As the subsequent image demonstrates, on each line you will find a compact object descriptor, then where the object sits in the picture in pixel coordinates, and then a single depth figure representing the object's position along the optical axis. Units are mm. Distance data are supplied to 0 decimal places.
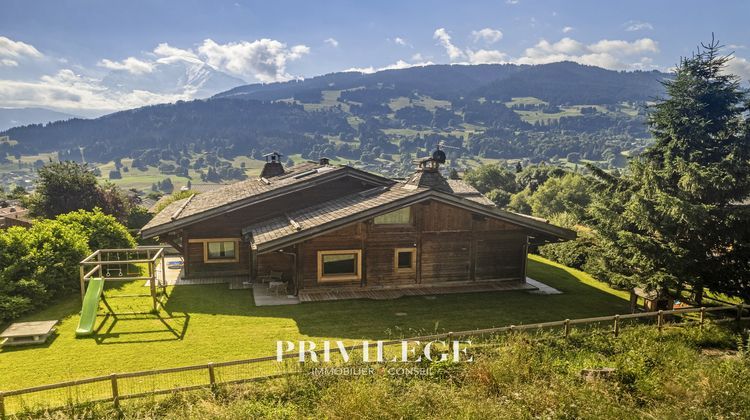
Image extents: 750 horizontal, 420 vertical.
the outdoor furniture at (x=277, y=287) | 18984
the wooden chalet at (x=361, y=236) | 19188
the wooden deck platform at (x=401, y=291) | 18656
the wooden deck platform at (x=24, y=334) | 13445
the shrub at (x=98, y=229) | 23172
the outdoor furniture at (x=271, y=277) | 20625
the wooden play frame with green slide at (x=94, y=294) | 14680
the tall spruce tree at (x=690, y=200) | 14461
